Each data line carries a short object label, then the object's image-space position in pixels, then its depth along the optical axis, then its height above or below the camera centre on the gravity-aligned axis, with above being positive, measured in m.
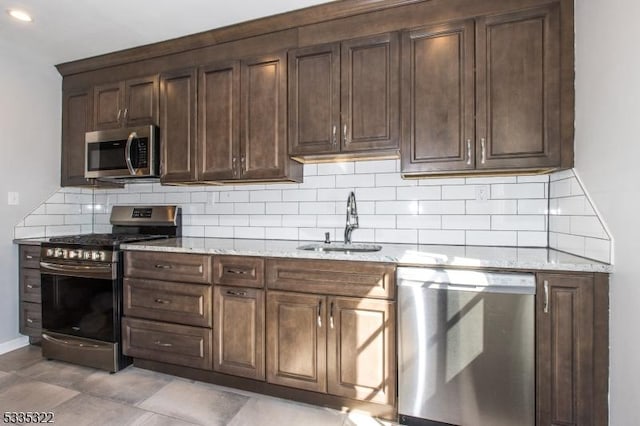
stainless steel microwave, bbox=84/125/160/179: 2.65 +0.45
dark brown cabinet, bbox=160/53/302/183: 2.38 +0.64
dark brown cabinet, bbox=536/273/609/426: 1.55 -0.64
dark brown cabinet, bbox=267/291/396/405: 1.84 -0.77
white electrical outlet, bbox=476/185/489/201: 2.28 +0.12
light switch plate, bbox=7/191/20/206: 2.79 +0.10
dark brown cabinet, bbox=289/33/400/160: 2.12 +0.73
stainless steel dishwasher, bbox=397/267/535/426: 1.63 -0.68
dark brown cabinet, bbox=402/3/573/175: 1.86 +0.67
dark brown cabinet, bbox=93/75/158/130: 2.72 +0.88
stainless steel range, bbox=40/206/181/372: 2.42 -0.67
